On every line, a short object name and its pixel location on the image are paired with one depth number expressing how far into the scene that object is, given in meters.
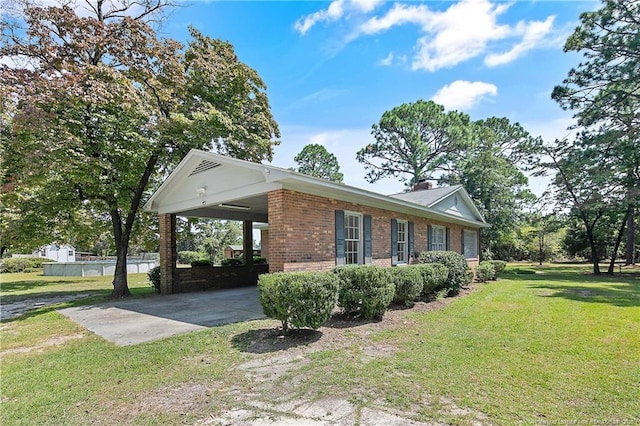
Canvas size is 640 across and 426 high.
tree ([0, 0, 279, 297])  9.77
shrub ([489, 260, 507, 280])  16.22
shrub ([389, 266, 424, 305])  7.91
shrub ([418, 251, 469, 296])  10.50
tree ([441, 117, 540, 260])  25.58
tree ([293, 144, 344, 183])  39.53
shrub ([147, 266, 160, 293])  12.84
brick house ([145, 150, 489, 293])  8.09
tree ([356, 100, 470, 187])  30.67
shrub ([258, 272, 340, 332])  5.54
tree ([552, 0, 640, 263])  16.77
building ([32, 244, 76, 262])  37.09
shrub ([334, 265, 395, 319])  6.82
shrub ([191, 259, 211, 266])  13.65
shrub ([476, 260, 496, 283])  15.30
